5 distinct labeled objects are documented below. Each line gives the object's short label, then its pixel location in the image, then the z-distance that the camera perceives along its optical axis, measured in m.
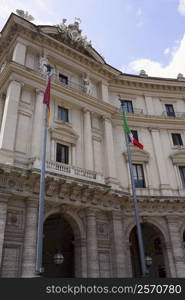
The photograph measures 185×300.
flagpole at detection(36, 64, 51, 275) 9.28
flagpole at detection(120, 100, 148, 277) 12.70
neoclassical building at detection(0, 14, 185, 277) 15.13
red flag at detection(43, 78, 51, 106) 13.36
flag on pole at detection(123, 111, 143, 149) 16.52
